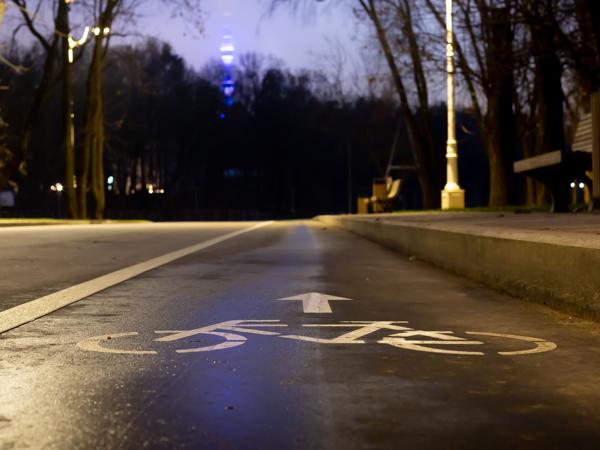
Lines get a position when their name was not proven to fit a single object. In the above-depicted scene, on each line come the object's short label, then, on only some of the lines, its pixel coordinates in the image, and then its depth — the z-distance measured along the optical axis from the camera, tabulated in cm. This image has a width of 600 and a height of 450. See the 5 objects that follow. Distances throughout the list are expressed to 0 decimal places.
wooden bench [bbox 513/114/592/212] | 1561
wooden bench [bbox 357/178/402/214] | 3928
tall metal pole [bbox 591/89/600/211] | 1439
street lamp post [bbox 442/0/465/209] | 2786
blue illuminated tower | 9806
